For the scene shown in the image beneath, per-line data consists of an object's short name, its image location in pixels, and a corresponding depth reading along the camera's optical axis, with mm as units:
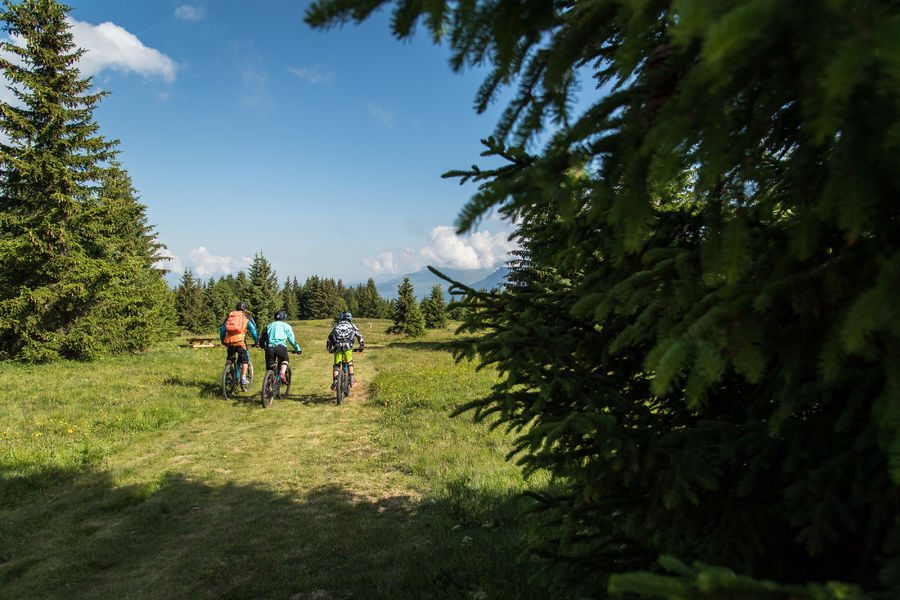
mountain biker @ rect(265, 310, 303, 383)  13336
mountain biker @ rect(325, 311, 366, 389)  13812
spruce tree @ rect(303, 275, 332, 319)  101938
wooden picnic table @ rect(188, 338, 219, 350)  35347
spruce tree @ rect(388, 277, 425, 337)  51125
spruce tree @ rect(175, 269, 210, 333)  64312
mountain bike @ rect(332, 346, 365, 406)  13922
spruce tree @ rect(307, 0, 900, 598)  1311
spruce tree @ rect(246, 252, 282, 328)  53812
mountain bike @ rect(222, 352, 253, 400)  13933
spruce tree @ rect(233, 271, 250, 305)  55106
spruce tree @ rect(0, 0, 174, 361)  20266
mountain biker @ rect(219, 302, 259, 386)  13352
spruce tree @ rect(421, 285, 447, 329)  62812
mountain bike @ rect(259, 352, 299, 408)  12953
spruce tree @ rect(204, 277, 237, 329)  70750
